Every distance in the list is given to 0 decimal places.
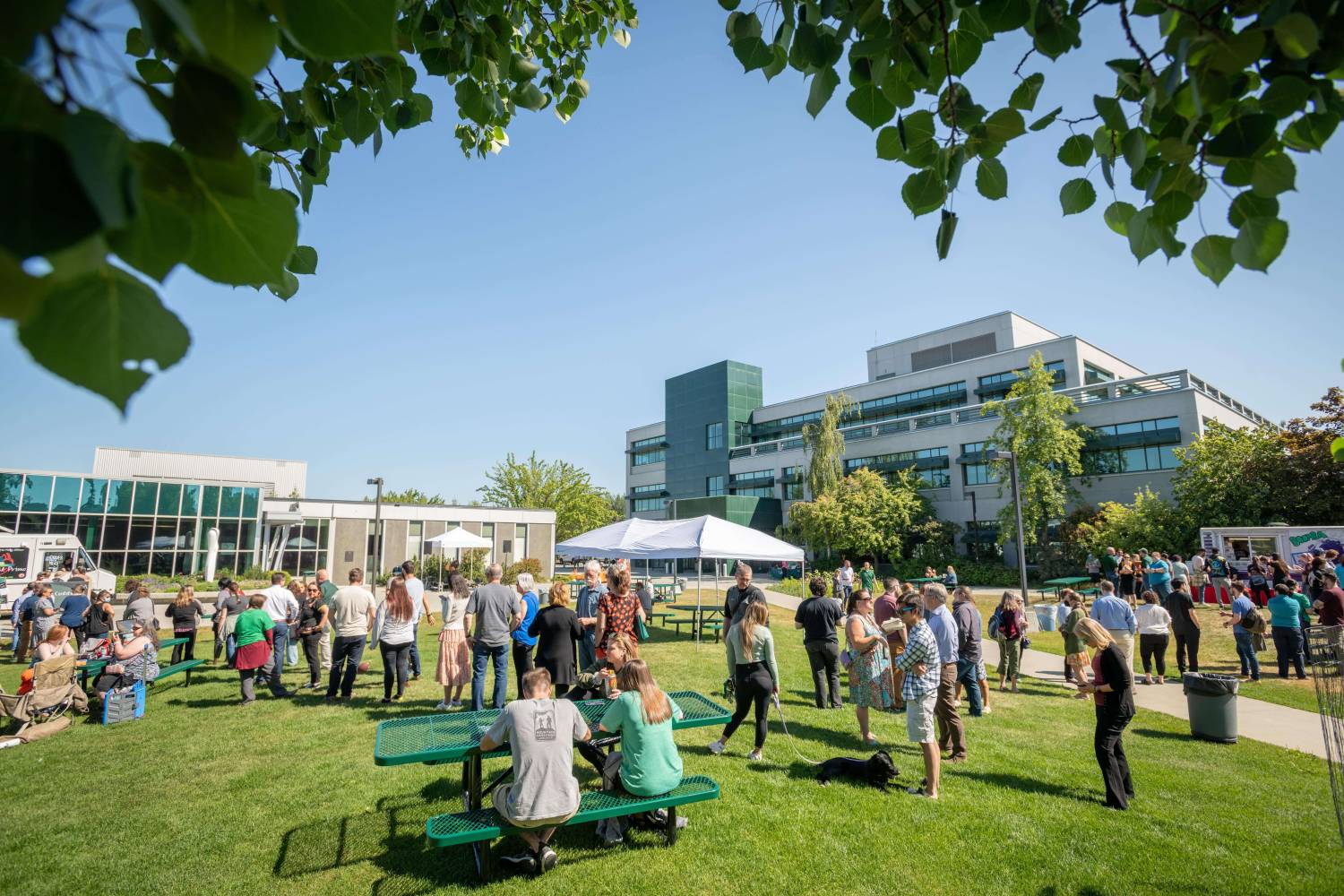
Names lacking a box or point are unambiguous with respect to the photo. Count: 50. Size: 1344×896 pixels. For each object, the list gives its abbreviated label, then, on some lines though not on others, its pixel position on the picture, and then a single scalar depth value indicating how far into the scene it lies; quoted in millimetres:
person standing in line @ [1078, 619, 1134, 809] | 6285
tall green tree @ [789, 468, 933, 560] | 41906
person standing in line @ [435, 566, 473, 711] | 9359
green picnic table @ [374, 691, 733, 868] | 5445
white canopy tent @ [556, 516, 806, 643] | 15852
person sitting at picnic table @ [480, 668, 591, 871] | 4773
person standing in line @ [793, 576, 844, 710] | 9938
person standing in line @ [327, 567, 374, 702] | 9586
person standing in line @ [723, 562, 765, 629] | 9741
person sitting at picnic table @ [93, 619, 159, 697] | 9078
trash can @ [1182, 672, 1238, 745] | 8453
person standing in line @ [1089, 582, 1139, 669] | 10500
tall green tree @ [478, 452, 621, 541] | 44594
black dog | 6742
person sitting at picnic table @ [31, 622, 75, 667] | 9398
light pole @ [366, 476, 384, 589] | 25478
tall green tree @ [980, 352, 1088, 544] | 35094
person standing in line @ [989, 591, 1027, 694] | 11297
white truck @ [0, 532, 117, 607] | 19125
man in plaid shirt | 6539
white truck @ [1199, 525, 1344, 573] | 20250
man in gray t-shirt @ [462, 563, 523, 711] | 8812
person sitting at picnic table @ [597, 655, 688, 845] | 5363
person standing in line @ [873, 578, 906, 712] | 8211
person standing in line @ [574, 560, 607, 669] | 10469
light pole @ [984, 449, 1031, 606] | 22355
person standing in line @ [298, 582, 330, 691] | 10906
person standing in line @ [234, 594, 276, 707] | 9891
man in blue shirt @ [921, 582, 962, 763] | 7617
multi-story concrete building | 37625
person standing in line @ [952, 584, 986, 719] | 9367
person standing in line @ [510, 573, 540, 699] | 9141
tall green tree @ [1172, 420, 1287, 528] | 27688
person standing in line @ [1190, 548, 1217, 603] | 21984
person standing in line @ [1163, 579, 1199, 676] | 11812
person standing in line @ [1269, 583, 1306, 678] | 11562
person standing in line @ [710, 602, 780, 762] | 7500
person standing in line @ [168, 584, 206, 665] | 12828
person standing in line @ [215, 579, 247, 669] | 12604
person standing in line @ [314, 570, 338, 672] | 12094
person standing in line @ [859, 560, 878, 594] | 19672
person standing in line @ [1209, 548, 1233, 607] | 20094
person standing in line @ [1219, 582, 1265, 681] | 11820
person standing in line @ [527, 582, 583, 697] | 8297
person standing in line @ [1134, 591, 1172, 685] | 11508
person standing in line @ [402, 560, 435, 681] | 9766
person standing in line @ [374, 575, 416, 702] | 9414
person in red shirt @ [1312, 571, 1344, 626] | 11219
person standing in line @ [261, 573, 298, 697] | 10438
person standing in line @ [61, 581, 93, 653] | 12609
